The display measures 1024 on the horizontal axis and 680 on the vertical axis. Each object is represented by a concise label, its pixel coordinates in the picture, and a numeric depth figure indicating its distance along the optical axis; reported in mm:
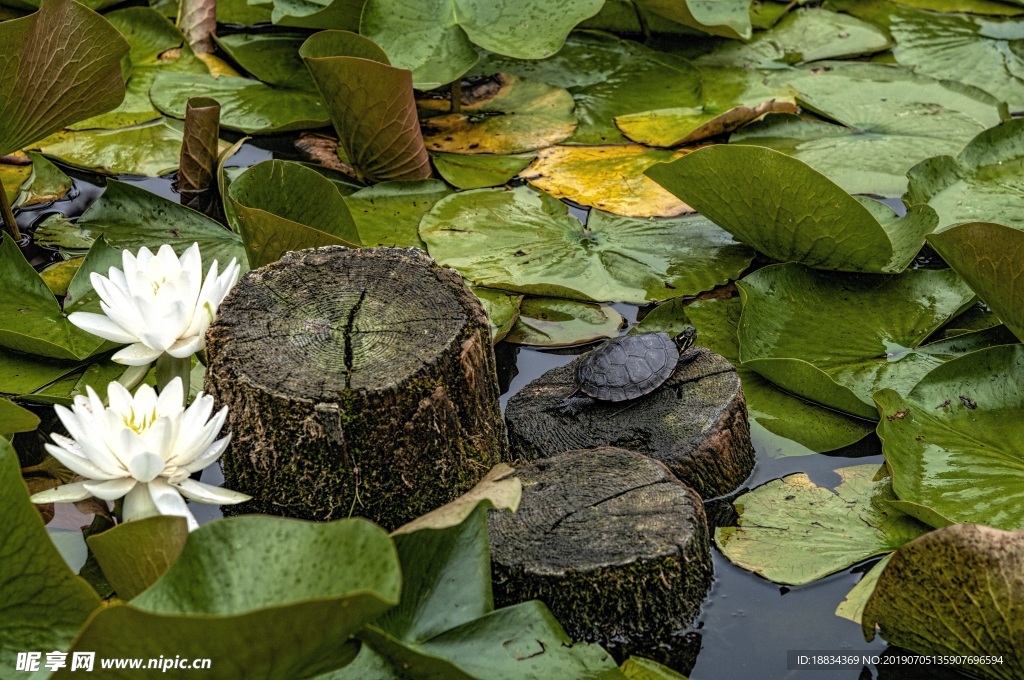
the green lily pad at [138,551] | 3781
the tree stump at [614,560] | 4484
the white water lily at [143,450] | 4133
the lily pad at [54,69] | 5965
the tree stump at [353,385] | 4586
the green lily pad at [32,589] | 3748
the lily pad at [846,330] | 5859
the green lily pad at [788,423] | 5699
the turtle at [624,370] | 5445
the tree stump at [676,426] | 5332
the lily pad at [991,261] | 5129
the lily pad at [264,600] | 3006
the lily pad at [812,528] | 4855
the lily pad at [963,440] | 4988
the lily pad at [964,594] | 4102
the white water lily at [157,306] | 4687
